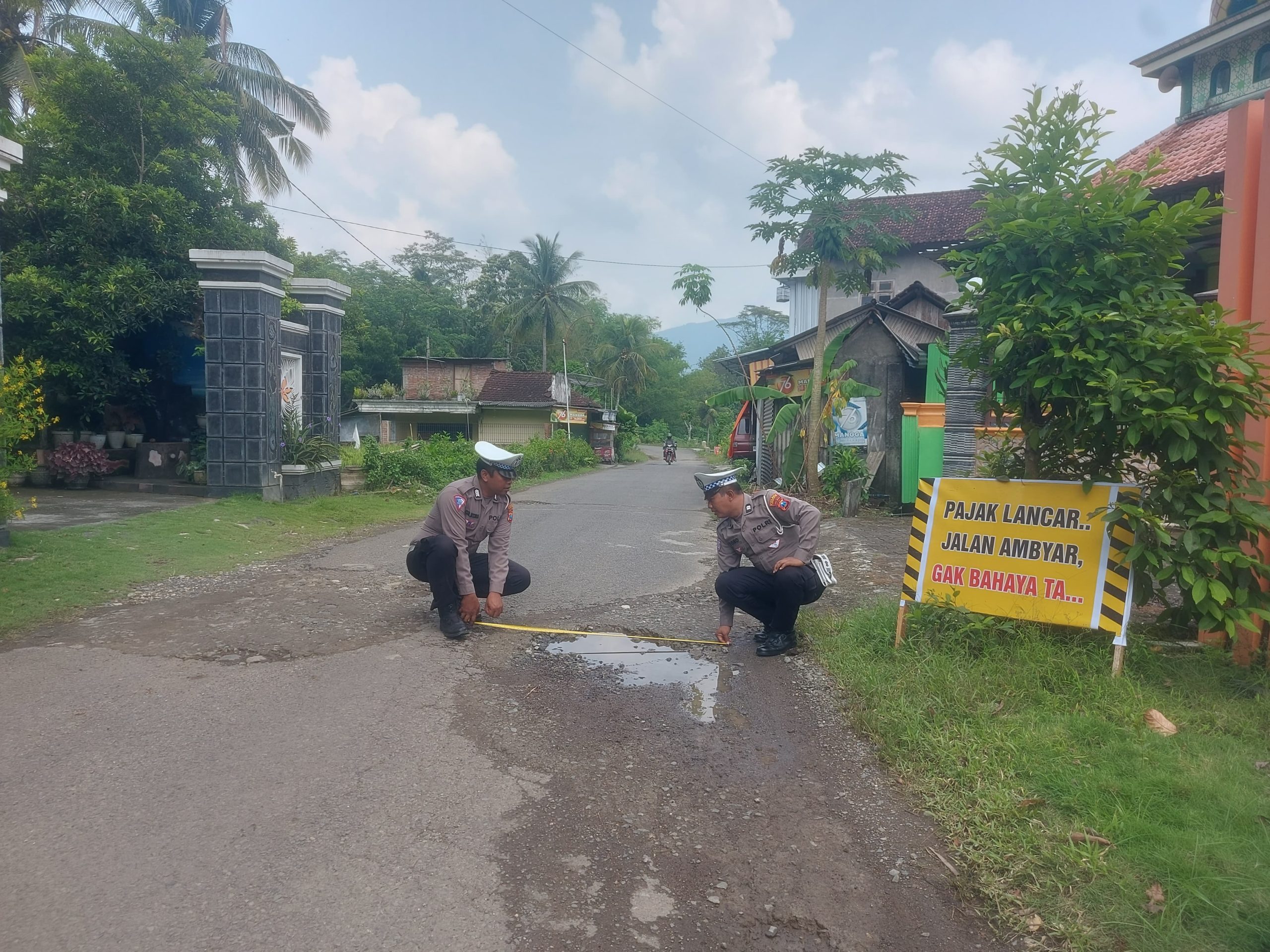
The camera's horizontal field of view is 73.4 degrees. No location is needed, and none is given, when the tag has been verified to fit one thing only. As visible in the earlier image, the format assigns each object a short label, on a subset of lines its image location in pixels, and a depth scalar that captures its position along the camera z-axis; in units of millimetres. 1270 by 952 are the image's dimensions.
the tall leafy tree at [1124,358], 4484
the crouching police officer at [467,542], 5953
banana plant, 15531
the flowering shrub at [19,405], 7473
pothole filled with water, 5082
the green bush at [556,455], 27625
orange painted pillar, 4914
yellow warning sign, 4840
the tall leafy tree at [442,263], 54406
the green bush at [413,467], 16297
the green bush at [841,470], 15242
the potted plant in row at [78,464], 13633
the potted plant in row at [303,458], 13680
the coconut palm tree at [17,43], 17812
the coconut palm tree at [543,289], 45594
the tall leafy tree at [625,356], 58281
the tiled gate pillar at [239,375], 12961
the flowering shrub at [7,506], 7664
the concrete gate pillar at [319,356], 15422
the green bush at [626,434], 51469
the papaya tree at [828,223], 14789
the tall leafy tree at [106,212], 13750
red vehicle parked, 25328
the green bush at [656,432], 76000
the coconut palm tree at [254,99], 23984
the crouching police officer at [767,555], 5691
